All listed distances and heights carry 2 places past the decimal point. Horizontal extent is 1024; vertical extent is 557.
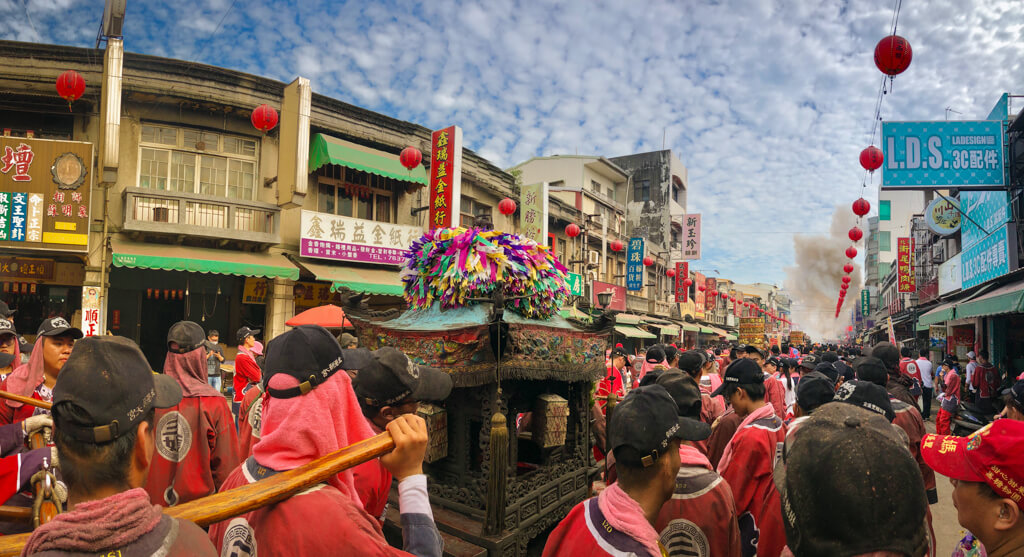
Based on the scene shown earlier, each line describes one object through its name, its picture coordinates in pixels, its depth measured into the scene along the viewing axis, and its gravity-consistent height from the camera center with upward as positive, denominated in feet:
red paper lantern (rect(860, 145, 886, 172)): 31.53 +8.83
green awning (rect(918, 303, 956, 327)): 41.97 -0.87
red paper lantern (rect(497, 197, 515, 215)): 51.49 +8.99
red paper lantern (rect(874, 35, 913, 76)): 21.45 +10.37
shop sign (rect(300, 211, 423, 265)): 47.11 +5.27
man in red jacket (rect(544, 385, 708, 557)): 6.11 -2.40
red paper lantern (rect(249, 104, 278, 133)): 37.29 +12.64
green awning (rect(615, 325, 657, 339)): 80.53 -5.21
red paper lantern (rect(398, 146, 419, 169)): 45.14 +11.99
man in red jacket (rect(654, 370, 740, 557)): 7.71 -3.21
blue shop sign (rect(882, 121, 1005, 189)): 33.47 +9.68
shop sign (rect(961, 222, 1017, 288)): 35.53 +3.70
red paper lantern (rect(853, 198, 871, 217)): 42.78 +7.97
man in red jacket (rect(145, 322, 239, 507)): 11.37 -3.30
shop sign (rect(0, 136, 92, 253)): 35.09 +6.57
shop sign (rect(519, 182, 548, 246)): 65.98 +10.89
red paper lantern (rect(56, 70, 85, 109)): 32.19 +12.72
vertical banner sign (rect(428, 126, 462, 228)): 47.93 +11.17
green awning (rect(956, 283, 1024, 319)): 28.46 +0.14
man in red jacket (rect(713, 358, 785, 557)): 9.15 -3.39
